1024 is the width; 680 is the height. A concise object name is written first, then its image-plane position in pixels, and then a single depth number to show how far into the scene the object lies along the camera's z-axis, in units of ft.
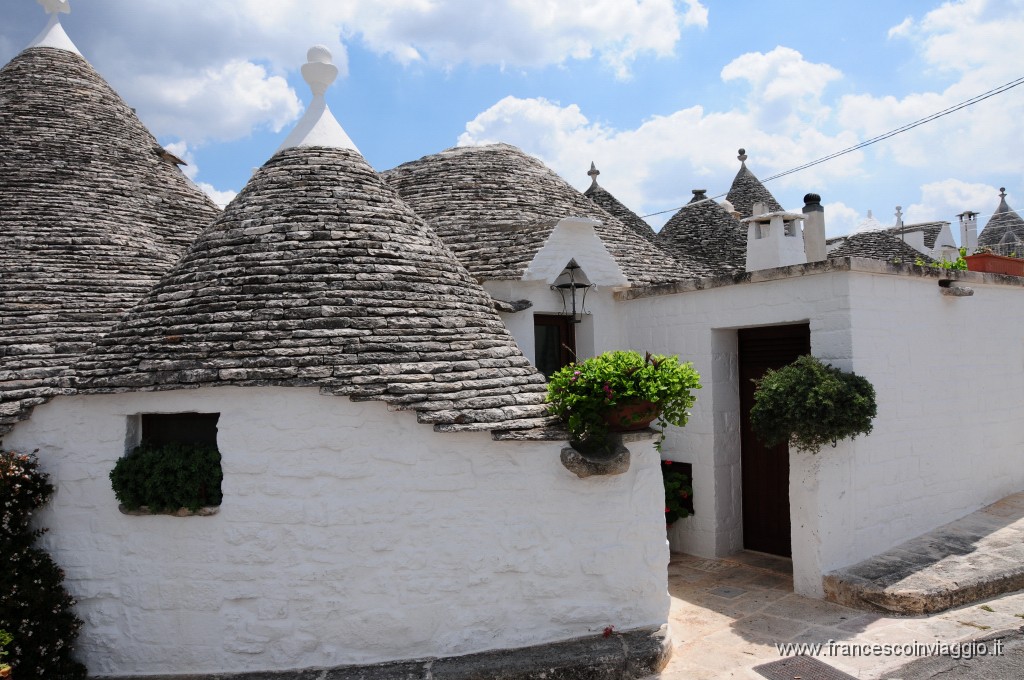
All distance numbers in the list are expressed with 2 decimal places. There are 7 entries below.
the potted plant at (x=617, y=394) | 17.98
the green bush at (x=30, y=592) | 17.52
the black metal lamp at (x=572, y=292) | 28.96
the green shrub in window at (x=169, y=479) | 18.17
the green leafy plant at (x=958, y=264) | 26.67
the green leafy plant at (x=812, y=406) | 20.66
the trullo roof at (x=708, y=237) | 48.93
